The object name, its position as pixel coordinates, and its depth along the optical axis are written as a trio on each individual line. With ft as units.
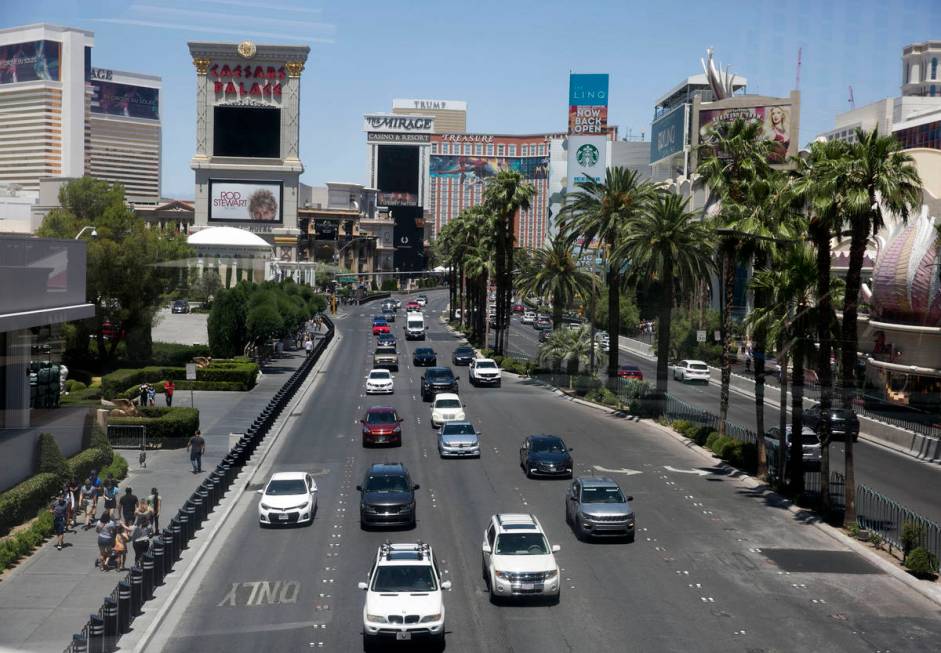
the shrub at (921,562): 78.69
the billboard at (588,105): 642.63
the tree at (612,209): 182.91
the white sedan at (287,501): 92.38
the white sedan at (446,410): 151.12
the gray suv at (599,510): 85.76
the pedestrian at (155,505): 88.79
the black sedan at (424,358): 242.58
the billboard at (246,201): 452.35
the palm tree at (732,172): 125.80
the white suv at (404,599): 60.34
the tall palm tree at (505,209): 246.88
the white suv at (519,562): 68.69
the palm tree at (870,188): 94.48
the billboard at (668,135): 462.60
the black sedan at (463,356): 245.86
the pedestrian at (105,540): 78.54
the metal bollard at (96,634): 56.75
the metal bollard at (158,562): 73.00
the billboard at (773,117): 416.87
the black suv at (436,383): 182.80
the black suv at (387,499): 90.12
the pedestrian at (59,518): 86.48
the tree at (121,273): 200.34
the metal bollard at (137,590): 65.31
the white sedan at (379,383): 192.85
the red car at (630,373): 209.67
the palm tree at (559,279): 236.43
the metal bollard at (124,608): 61.93
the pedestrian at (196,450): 117.29
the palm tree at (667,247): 163.43
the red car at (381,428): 134.62
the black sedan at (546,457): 113.60
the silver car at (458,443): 127.03
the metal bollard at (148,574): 69.05
